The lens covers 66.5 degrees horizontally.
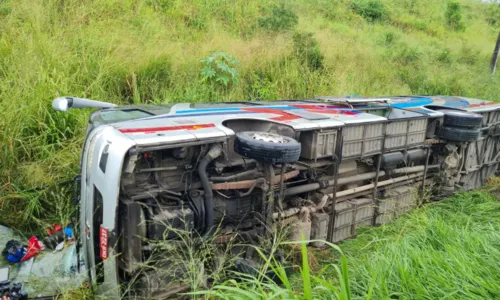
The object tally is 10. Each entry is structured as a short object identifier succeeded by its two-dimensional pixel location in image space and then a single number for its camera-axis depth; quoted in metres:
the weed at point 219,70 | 6.42
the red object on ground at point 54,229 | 3.98
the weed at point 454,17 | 20.11
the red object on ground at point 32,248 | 3.60
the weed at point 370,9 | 16.89
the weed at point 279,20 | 9.25
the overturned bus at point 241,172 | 2.73
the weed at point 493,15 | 23.22
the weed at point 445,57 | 13.66
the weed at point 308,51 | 8.37
